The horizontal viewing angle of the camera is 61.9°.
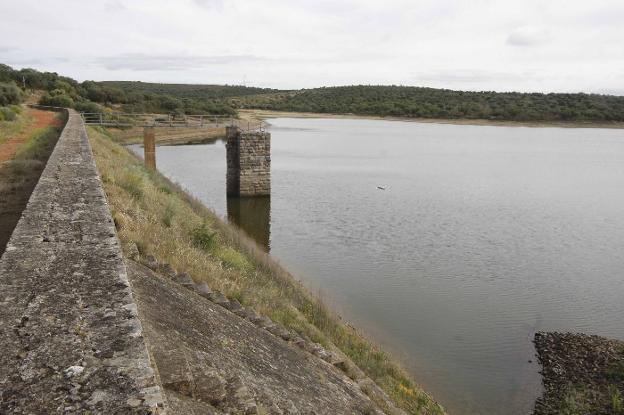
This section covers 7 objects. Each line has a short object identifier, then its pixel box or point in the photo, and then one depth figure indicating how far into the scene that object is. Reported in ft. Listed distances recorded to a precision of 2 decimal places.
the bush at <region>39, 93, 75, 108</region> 148.87
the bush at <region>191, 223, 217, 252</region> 35.12
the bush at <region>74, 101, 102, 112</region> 148.46
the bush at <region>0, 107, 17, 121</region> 90.69
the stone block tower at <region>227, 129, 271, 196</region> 76.38
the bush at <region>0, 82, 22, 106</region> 131.82
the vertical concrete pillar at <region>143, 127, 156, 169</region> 86.43
